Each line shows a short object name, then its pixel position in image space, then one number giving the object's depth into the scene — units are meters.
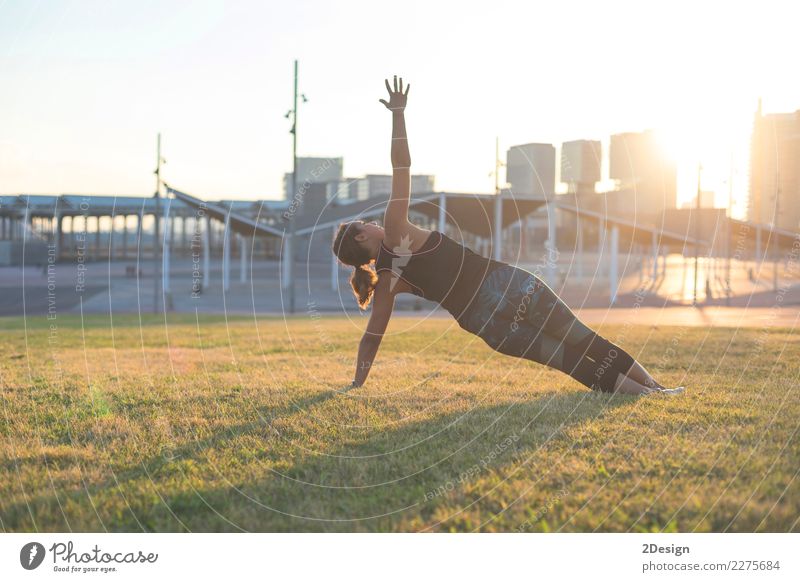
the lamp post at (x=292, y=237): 19.87
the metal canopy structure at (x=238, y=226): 40.67
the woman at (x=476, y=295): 6.44
